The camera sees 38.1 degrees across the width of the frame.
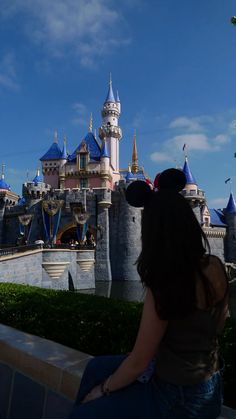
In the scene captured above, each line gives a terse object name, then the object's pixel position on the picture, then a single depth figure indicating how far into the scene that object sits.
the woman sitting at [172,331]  1.53
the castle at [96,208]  30.66
